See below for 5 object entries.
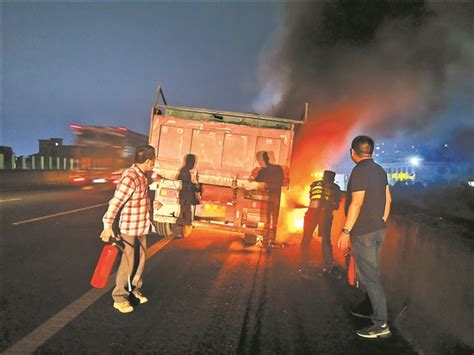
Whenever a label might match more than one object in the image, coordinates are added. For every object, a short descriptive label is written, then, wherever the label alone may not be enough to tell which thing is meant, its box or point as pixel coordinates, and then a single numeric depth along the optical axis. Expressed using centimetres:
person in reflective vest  661
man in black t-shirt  362
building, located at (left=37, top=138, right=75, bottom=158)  2878
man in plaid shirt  382
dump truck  730
